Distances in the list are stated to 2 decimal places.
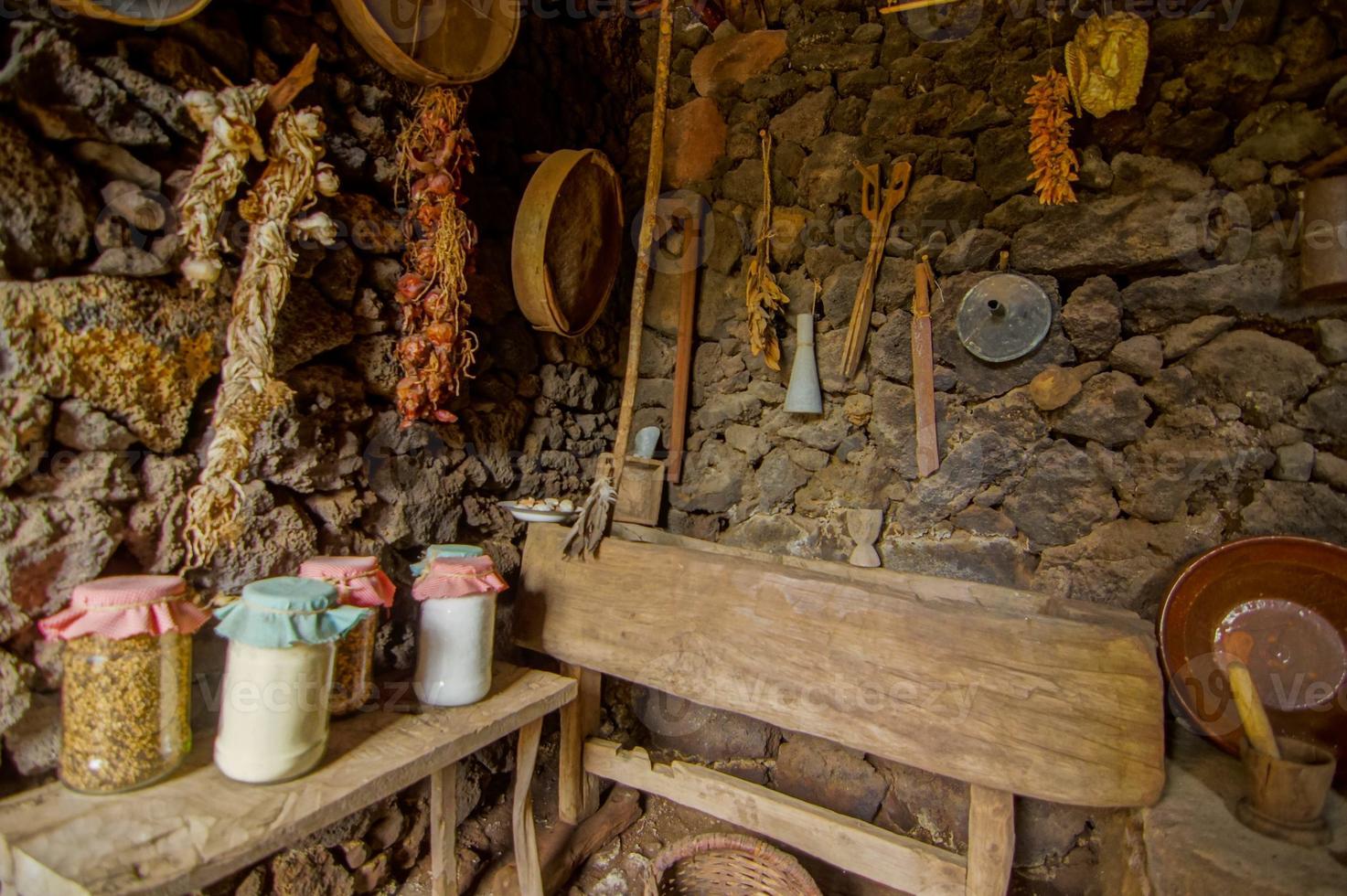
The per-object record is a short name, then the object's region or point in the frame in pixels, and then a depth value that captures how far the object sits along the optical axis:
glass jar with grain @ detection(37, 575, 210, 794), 0.97
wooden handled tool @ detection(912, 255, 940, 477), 2.07
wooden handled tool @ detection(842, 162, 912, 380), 2.16
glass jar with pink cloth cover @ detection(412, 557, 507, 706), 1.39
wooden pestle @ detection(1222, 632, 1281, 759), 1.31
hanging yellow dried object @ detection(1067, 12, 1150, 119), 1.78
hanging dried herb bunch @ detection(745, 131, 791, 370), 2.31
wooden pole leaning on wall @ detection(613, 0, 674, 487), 2.38
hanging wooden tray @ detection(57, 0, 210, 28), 1.06
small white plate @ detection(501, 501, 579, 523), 1.98
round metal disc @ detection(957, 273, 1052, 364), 1.94
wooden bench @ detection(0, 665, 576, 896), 0.86
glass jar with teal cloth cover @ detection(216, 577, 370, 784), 1.06
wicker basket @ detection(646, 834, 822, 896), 1.72
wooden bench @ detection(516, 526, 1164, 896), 1.30
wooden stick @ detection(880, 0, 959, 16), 2.15
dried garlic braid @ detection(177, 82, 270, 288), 1.23
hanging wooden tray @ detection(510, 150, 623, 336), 1.94
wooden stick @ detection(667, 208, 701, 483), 2.49
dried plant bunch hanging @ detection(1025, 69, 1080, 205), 1.88
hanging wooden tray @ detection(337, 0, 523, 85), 1.50
